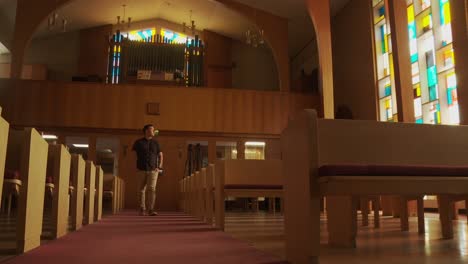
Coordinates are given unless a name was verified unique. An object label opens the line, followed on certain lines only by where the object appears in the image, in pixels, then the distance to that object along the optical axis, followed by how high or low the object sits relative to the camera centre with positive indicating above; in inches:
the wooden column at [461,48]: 231.6 +78.0
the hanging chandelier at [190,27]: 493.8 +191.8
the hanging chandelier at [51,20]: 393.5 +161.4
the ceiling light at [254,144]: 431.8 +52.4
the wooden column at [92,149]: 407.2 +45.1
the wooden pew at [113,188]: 280.2 +7.7
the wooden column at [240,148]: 416.3 +46.7
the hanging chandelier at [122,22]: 485.7 +192.5
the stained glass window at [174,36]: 522.5 +186.5
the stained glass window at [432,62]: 289.1 +90.5
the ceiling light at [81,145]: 423.7 +50.6
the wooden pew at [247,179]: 176.6 +8.2
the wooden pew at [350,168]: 79.3 +5.8
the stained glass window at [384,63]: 357.1 +109.1
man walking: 236.1 +20.8
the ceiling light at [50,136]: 404.8 +56.1
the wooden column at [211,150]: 422.9 +45.9
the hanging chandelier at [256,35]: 434.2 +163.5
